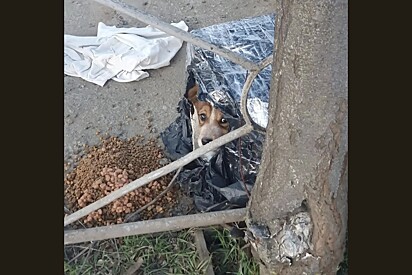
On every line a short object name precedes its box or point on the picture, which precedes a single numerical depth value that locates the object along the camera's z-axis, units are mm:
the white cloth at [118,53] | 3279
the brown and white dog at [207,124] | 2516
